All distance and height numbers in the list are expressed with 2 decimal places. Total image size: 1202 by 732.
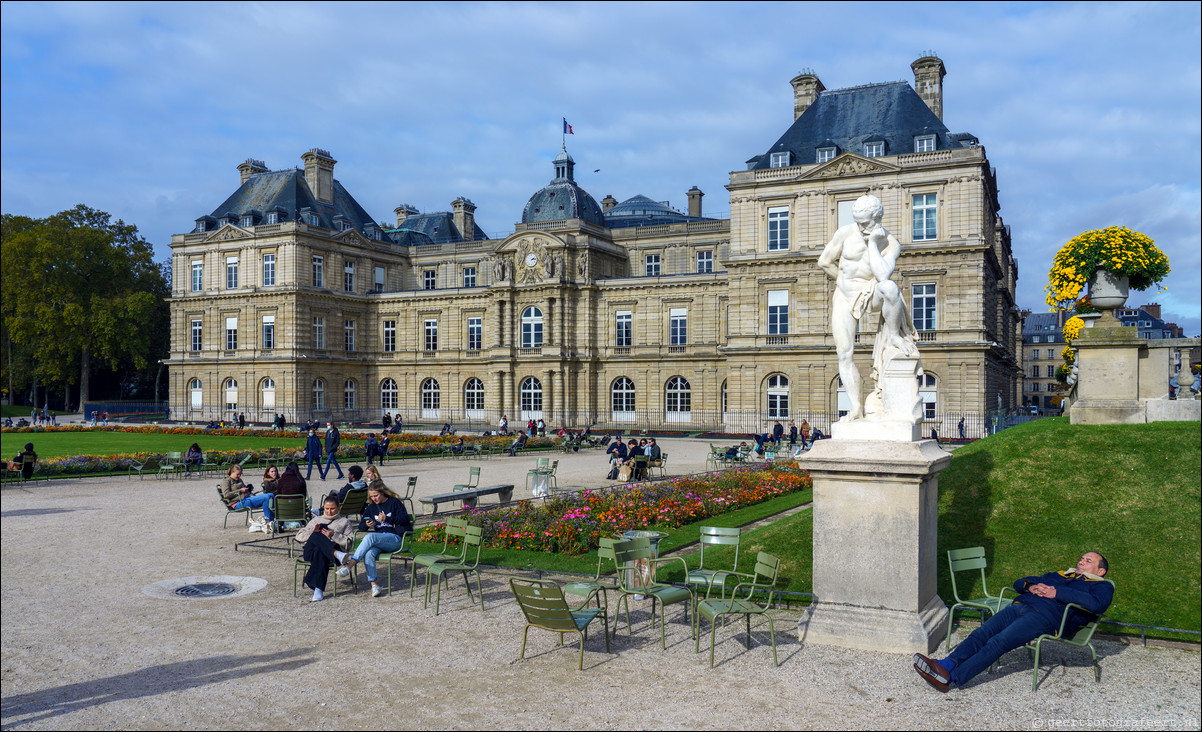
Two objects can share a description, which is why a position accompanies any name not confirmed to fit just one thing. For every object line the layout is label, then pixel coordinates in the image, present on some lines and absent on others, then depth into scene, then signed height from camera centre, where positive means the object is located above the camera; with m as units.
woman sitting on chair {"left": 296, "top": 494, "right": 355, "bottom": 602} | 9.79 -1.81
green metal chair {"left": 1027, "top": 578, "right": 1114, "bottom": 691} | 6.98 -2.08
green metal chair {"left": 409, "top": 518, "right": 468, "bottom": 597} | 9.96 -1.99
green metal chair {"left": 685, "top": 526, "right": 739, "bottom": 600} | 8.66 -1.91
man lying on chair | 6.79 -1.96
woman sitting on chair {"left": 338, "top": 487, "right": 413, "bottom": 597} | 10.20 -1.76
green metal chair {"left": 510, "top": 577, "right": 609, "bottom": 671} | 7.20 -1.91
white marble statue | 8.12 +0.77
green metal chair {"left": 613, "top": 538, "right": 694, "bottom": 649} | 8.38 -2.01
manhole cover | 9.82 -2.34
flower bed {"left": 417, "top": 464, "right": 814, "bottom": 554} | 12.67 -2.05
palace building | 36.53 +5.20
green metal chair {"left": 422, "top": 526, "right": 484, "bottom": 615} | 9.43 -1.99
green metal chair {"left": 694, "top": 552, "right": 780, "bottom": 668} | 7.71 -2.03
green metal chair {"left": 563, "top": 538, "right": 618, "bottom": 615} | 8.37 -2.02
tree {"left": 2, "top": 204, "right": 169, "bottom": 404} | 47.59 +6.05
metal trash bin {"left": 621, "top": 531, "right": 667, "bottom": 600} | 9.24 -2.00
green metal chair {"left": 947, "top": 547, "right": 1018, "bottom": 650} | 8.14 -1.95
